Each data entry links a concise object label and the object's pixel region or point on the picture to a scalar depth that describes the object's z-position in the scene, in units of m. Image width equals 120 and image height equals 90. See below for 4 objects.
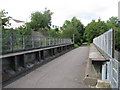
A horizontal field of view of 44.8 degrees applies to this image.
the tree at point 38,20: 54.78
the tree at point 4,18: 21.58
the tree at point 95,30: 50.94
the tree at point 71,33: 45.88
